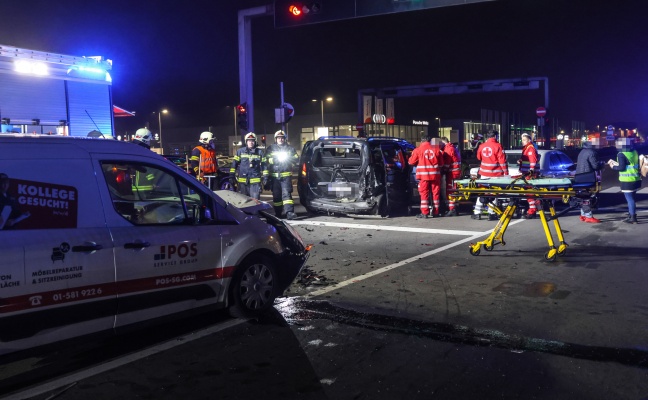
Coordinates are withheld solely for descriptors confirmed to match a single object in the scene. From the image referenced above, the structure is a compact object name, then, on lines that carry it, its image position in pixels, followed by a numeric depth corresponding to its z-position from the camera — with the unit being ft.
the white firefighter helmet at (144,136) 33.33
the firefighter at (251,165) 42.47
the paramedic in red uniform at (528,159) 41.01
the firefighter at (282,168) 42.45
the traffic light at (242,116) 59.00
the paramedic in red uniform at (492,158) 38.99
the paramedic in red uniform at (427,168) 41.73
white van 13.00
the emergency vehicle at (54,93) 35.76
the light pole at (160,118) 222.24
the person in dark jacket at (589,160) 37.20
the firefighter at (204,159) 44.37
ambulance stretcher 25.71
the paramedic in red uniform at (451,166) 44.24
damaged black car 40.60
